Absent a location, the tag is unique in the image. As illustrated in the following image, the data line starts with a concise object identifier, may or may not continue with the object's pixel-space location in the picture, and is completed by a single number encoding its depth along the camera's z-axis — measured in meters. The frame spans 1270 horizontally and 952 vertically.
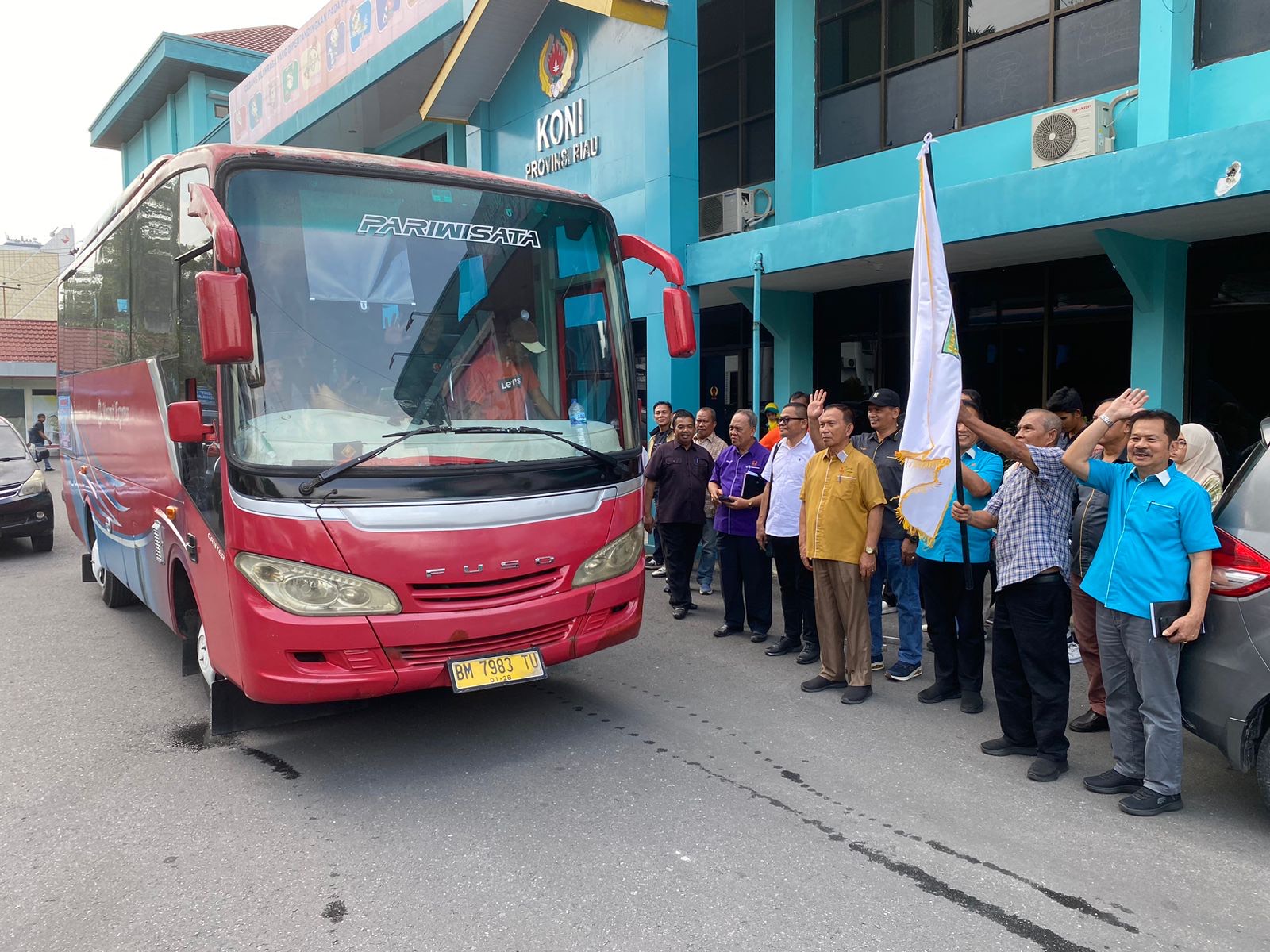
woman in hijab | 5.45
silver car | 3.94
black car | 11.88
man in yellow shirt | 5.90
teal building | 8.30
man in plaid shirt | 4.67
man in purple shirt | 7.46
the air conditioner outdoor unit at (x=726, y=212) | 12.57
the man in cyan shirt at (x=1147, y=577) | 4.08
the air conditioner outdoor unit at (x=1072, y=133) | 8.88
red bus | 4.39
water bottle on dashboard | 5.25
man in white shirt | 6.93
